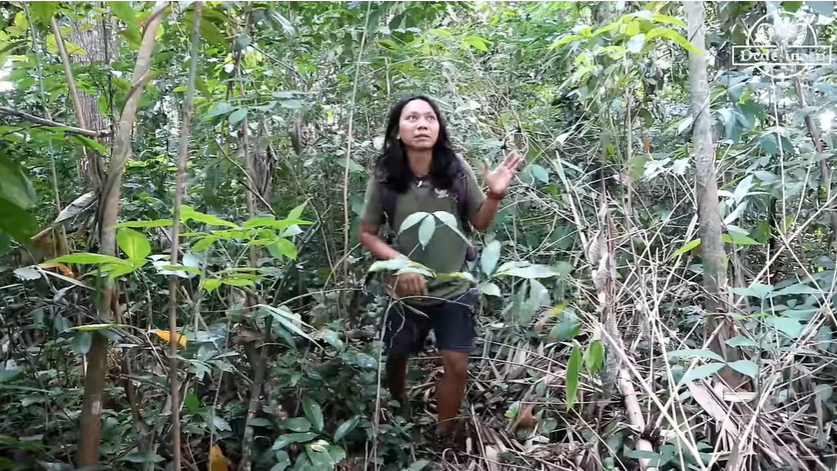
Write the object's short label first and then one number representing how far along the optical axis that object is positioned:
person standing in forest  1.96
